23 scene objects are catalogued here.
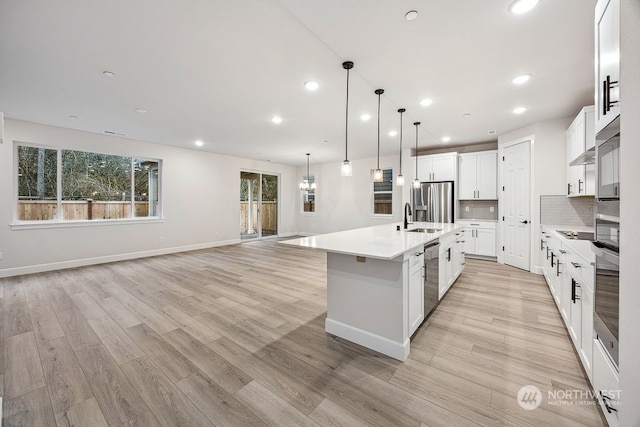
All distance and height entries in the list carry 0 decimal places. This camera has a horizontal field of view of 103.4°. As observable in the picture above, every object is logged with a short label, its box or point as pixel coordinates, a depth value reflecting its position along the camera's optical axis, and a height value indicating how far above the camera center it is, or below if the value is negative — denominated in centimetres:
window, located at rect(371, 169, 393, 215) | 782 +57
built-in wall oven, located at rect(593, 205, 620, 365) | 128 -35
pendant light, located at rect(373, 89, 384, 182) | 323 +51
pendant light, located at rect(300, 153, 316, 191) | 716 +79
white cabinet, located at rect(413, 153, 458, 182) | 608 +116
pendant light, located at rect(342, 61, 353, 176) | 316 +56
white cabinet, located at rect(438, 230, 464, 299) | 318 -66
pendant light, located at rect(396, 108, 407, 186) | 391 +53
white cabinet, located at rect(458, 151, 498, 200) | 574 +89
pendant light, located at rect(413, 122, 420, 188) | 432 +51
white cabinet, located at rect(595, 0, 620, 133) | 123 +82
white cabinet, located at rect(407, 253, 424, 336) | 222 -73
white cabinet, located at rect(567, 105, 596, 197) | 325 +89
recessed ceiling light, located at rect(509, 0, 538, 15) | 184 +155
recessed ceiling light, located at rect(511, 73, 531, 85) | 294 +161
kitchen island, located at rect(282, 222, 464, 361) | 208 -68
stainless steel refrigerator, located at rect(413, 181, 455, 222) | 608 +30
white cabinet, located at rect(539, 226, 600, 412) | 155 -76
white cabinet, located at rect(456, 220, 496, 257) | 559 -55
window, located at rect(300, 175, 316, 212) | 960 +58
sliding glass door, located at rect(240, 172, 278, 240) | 861 +44
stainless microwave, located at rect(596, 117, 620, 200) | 127 +29
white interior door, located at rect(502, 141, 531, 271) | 475 +19
